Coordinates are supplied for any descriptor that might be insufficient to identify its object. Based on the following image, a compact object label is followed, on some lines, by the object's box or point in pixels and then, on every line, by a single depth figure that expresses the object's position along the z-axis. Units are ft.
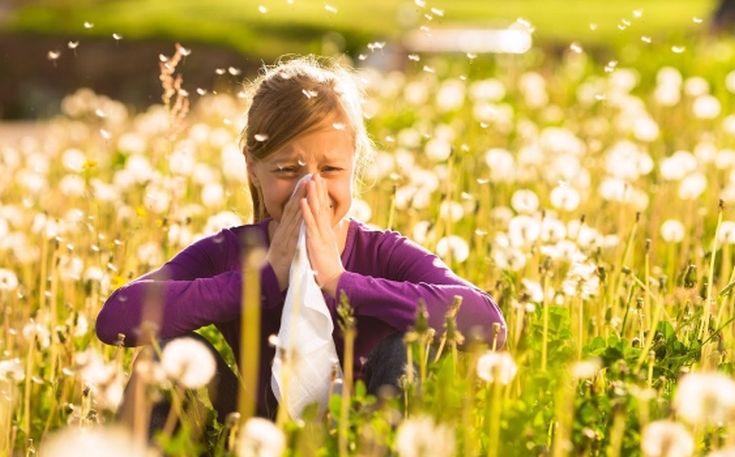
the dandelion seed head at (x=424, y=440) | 11.26
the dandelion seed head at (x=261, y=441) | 11.96
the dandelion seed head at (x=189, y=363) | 13.05
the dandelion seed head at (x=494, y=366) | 14.53
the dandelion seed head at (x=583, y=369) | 13.94
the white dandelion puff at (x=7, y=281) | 21.48
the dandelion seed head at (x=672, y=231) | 25.53
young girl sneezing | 17.53
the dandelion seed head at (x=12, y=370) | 19.38
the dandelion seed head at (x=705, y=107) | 41.32
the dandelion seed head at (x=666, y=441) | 12.07
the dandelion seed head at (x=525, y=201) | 25.84
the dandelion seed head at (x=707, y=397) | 11.74
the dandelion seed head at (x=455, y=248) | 23.80
